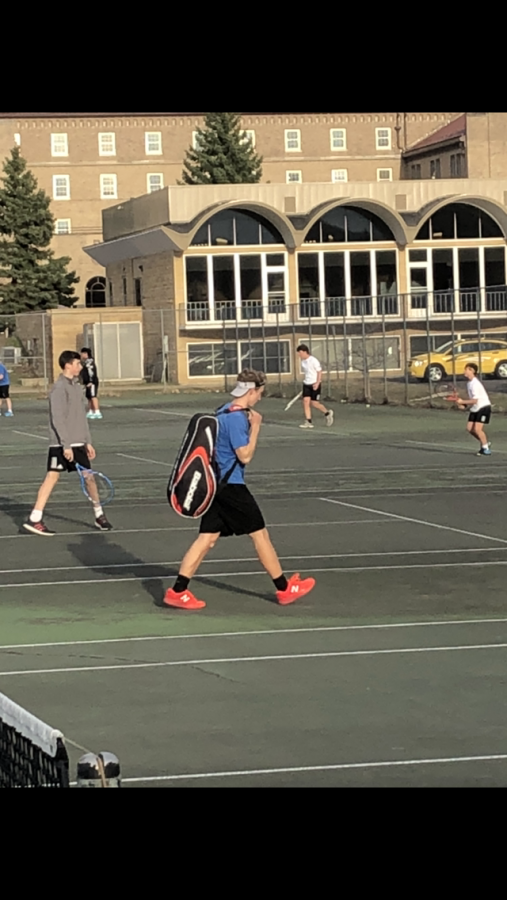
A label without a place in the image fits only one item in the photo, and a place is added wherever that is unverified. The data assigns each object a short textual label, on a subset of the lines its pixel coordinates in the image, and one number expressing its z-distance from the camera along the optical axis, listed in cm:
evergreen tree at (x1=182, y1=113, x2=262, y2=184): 8888
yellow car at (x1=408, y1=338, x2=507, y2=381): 5116
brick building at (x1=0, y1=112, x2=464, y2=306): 10519
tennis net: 470
